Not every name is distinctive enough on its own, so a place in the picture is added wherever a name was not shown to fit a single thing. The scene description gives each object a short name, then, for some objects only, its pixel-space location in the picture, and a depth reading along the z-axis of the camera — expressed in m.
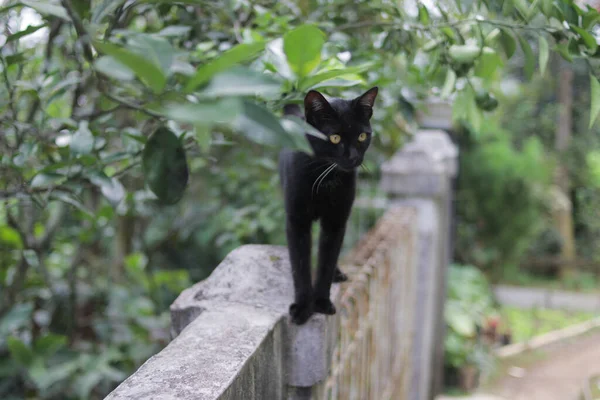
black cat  1.18
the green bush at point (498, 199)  7.85
